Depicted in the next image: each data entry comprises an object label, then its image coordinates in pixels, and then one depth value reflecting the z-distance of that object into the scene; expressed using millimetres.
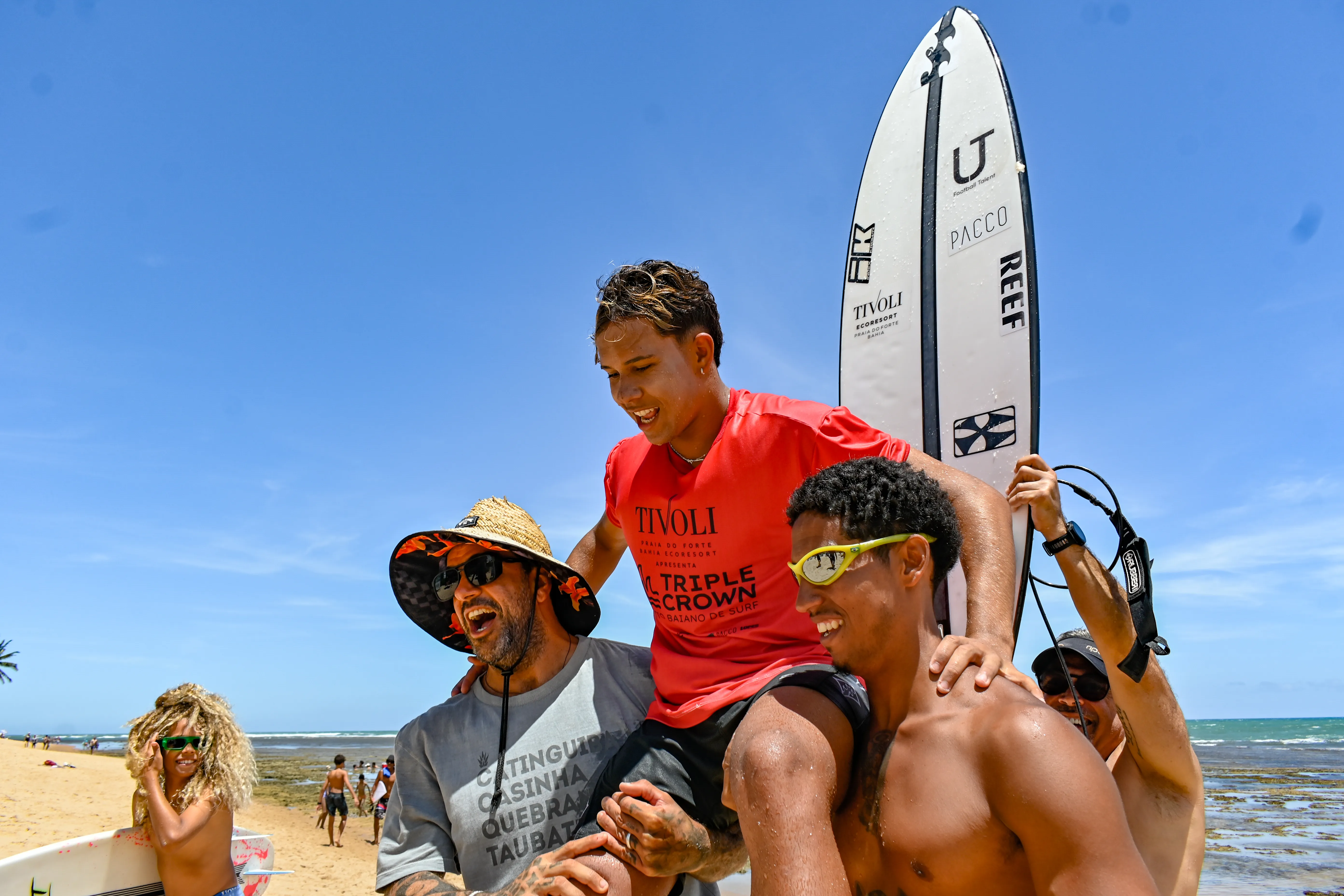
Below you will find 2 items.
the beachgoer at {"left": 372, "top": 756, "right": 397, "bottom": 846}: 19984
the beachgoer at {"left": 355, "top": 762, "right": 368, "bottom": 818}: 26750
